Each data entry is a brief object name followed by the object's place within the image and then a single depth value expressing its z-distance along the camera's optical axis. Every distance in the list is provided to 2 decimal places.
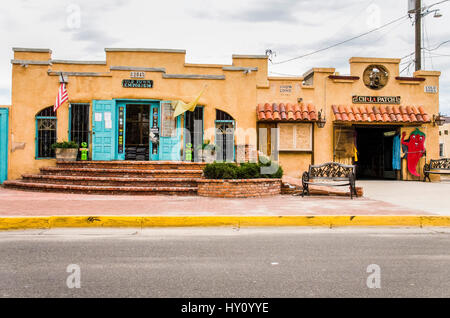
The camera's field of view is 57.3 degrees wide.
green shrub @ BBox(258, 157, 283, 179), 12.97
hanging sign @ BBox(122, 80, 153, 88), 16.67
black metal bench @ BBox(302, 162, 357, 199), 12.34
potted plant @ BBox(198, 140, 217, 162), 16.73
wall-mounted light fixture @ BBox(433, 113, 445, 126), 18.59
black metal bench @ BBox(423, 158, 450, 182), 18.41
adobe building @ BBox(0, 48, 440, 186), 16.41
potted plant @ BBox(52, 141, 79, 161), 15.44
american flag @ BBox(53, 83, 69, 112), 15.87
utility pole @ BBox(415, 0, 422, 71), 22.39
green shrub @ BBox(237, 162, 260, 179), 12.41
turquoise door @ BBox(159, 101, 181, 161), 16.73
